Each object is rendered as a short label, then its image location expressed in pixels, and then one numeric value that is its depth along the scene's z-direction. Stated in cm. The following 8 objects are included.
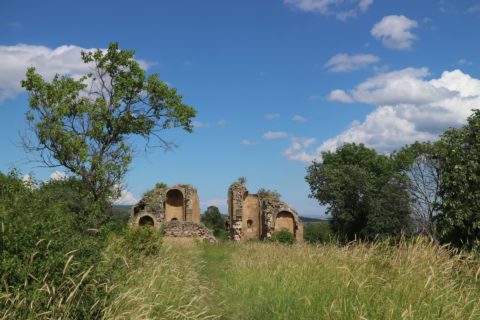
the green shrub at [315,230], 4400
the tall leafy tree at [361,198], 3091
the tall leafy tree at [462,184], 1521
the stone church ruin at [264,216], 3969
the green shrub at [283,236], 3372
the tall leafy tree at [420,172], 2903
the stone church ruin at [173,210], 3168
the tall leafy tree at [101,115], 2027
